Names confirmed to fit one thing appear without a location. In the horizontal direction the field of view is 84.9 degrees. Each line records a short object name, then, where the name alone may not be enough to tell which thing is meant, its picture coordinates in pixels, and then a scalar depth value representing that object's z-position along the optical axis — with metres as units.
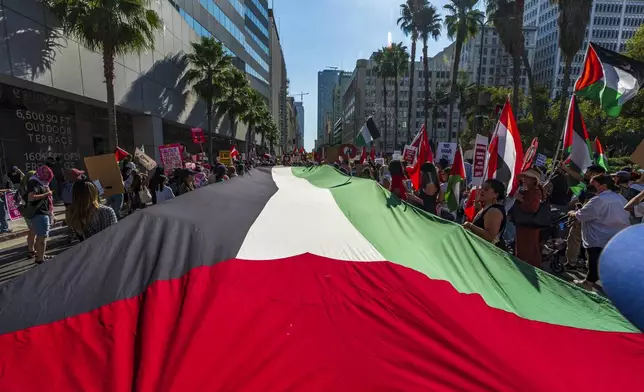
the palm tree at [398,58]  59.41
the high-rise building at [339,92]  177.25
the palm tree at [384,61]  59.66
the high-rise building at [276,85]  80.56
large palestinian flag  1.66
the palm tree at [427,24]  40.59
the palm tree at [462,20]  33.56
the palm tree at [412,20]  41.17
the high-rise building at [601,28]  108.62
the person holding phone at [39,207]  6.19
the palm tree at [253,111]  38.38
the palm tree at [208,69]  27.00
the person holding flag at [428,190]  6.22
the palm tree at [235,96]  31.98
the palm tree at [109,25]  13.33
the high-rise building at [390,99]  107.31
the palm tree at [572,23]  21.53
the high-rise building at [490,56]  120.28
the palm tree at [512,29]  21.42
